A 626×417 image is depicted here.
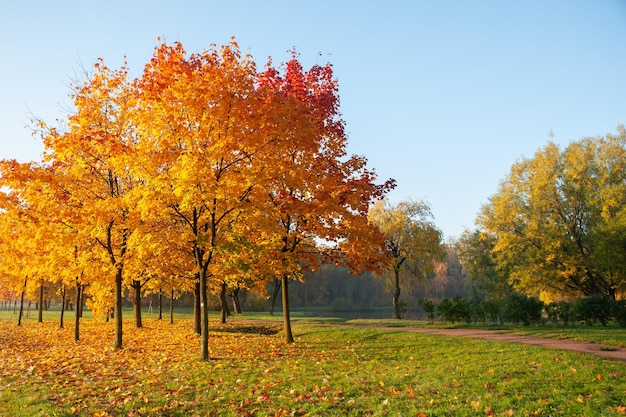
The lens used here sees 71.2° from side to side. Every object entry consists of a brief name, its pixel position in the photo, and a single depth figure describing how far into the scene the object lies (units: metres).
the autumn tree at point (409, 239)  36.78
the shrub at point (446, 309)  25.58
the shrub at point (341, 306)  79.35
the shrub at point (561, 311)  23.81
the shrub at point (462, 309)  25.20
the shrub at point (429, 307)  27.80
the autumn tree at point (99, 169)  15.41
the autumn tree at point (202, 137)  12.74
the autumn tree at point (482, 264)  42.72
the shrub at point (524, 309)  23.16
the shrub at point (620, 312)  21.03
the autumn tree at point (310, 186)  14.56
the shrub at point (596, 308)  22.17
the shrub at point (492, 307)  25.66
